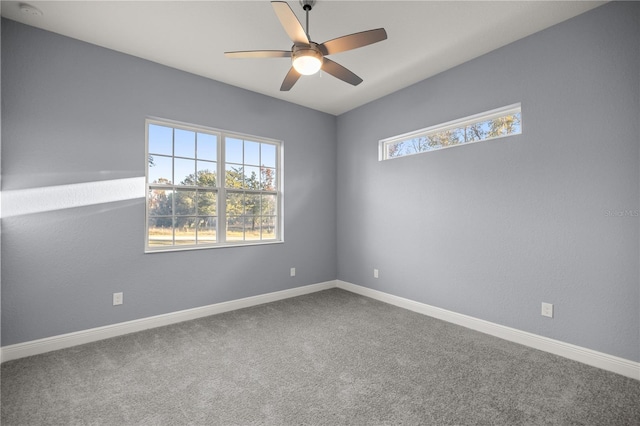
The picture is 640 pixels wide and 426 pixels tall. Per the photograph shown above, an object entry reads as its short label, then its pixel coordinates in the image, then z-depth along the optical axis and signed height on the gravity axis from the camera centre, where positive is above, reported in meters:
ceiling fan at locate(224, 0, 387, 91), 1.88 +1.23
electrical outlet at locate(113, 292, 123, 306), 3.01 -0.81
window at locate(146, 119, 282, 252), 3.38 +0.40
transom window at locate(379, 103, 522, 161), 3.00 +1.00
